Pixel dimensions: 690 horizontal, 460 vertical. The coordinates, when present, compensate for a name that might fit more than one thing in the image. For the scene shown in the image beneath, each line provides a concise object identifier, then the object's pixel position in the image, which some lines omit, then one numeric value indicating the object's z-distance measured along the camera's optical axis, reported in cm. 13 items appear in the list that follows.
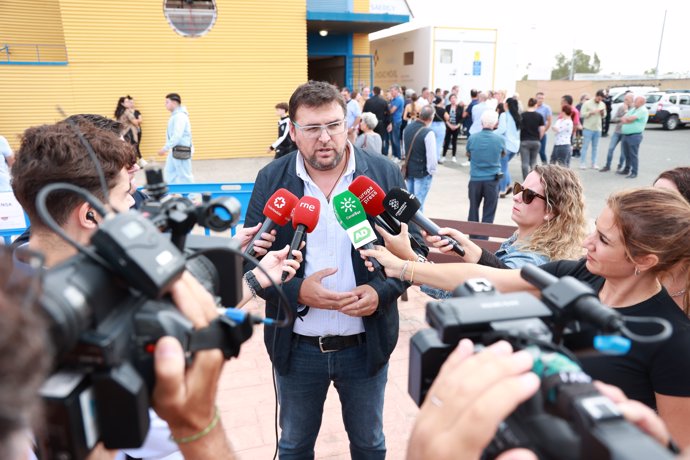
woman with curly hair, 252
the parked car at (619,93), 2270
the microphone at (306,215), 225
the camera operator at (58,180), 162
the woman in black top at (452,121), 1423
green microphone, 222
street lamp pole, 3503
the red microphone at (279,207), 232
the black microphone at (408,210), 225
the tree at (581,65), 7881
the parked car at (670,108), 2134
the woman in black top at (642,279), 162
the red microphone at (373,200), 243
